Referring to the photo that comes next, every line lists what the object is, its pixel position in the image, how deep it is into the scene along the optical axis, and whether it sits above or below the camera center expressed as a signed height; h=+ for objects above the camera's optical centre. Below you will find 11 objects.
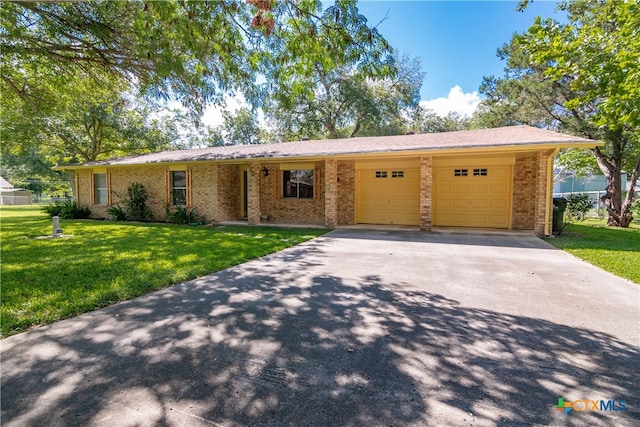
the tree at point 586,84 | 6.84 +3.70
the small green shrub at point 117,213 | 14.24 -0.66
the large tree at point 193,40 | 4.68 +2.75
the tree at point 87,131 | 17.95 +4.42
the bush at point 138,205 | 14.07 -0.28
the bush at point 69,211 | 15.39 -0.62
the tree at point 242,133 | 36.72 +7.89
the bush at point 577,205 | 12.50 -0.19
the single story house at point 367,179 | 9.75 +0.77
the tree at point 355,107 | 24.56 +7.42
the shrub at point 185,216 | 12.91 -0.72
